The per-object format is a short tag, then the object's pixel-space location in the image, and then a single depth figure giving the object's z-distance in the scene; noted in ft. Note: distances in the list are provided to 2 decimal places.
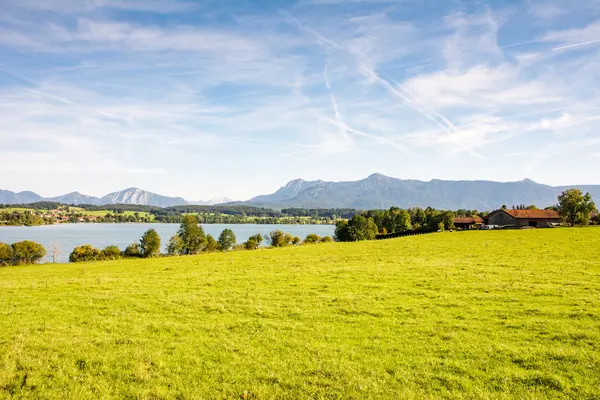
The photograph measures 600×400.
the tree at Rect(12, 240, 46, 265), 291.99
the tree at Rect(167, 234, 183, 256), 349.41
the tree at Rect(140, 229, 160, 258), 322.55
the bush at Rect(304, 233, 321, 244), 382.63
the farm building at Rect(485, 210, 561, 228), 354.13
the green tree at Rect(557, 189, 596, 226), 313.12
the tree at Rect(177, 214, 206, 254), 344.69
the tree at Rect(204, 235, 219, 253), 368.32
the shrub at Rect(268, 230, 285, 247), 390.42
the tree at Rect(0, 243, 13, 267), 279.08
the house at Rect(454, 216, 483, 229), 423.23
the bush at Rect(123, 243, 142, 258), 319.68
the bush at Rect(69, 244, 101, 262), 302.86
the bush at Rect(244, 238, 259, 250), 325.71
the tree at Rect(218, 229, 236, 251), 413.59
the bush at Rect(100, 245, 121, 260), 291.99
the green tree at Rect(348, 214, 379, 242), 378.73
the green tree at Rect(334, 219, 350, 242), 396.98
